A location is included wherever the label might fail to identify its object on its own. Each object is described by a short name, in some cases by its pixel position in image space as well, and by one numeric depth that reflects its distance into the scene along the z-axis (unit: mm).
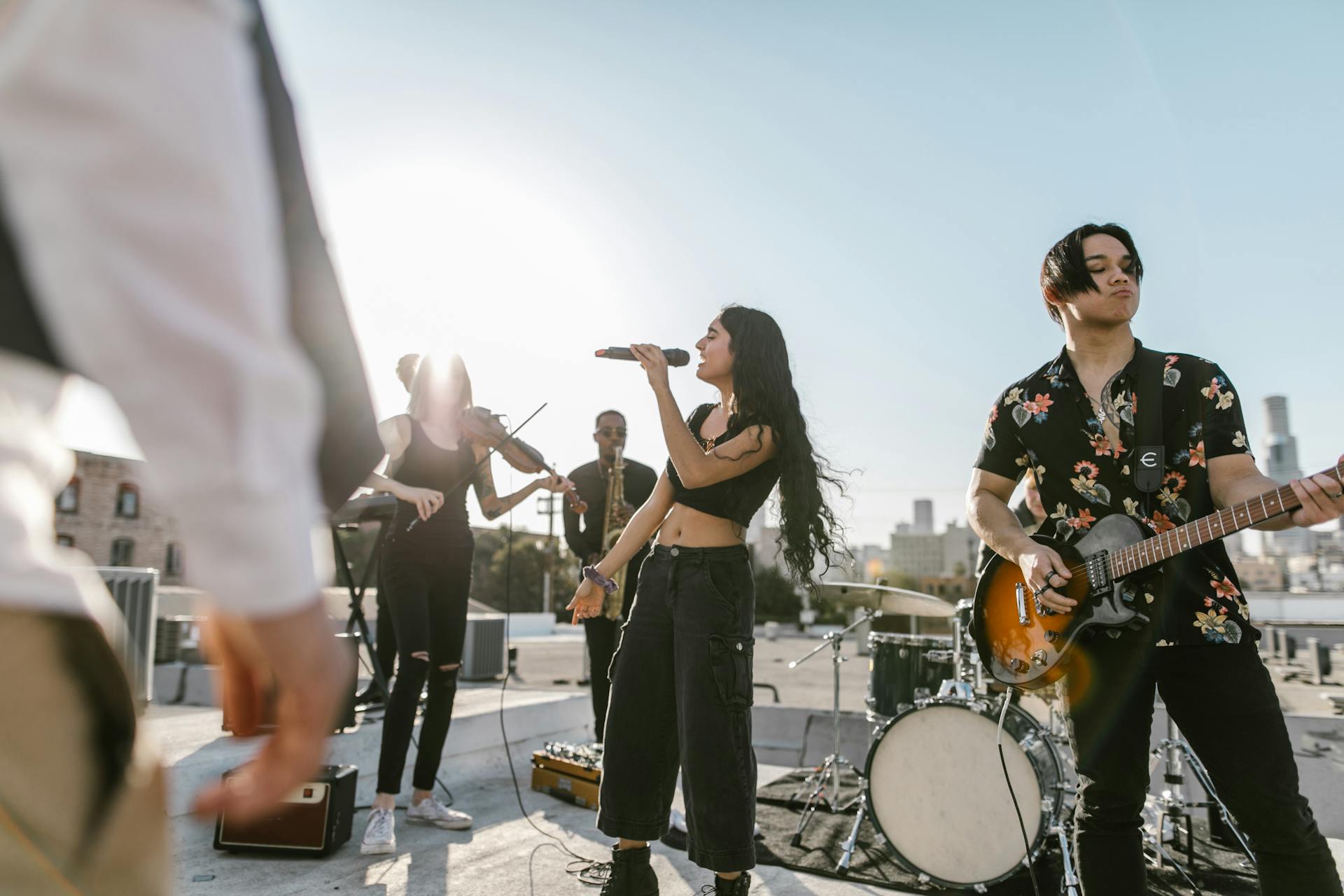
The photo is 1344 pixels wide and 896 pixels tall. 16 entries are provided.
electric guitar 2242
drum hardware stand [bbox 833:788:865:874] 3830
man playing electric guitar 2125
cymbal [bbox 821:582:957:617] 4703
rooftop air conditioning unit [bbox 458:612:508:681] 11555
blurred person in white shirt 569
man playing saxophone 5742
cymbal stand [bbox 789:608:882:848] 4988
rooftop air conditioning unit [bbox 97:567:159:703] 8258
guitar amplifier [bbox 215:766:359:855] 3547
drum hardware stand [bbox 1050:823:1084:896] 3284
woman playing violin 3854
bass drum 3674
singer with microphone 2617
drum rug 3803
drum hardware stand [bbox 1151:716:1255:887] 4402
